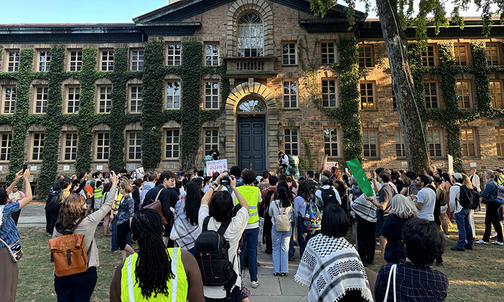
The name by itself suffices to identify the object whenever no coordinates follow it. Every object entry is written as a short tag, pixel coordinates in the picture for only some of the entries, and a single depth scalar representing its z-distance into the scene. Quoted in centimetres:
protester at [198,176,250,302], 344
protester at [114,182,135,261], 741
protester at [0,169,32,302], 373
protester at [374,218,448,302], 231
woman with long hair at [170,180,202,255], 423
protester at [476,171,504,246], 871
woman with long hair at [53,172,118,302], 337
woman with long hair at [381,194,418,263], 494
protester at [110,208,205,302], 214
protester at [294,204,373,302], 262
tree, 1241
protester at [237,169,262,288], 561
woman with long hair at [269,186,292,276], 638
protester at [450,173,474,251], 838
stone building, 2036
